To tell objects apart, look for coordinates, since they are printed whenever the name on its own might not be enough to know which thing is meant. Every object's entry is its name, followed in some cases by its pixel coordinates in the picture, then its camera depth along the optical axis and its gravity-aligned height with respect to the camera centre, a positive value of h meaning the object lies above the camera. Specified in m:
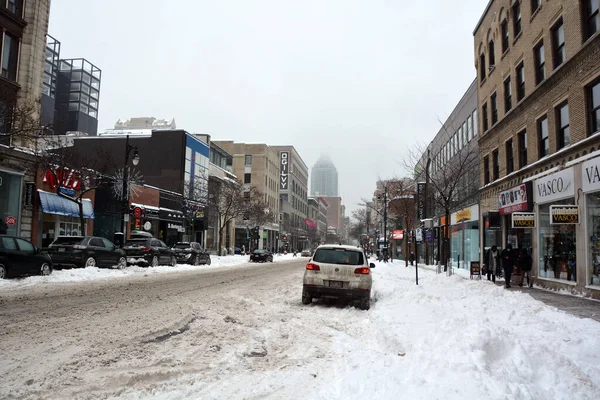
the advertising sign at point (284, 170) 104.06 +16.78
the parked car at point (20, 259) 14.84 -0.72
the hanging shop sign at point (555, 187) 15.57 +2.34
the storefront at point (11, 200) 23.77 +1.98
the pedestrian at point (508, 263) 17.12 -0.50
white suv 11.45 -0.83
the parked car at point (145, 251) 25.16 -0.59
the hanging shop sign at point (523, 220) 18.41 +1.20
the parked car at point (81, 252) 19.66 -0.57
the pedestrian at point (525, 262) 17.44 -0.47
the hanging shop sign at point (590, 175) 13.65 +2.35
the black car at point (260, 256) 45.75 -1.26
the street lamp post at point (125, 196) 26.24 +2.56
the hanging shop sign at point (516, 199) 19.05 +2.26
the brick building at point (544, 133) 14.76 +4.79
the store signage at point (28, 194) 24.89 +2.38
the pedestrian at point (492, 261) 20.30 -0.55
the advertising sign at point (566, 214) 14.80 +1.20
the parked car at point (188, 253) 30.78 -0.77
